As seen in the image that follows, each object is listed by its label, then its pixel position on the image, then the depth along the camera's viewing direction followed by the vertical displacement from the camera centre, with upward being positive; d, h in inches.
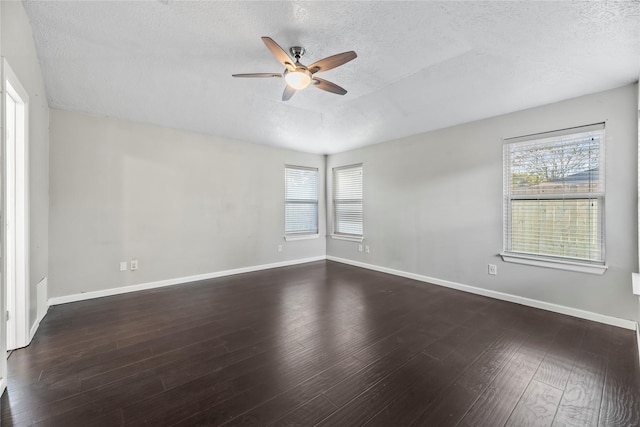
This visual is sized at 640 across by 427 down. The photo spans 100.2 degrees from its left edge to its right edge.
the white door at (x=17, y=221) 84.9 -3.5
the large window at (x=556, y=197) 112.3 +5.7
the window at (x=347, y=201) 217.3 +7.0
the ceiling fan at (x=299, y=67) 79.0 +46.0
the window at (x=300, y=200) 219.9 +8.1
